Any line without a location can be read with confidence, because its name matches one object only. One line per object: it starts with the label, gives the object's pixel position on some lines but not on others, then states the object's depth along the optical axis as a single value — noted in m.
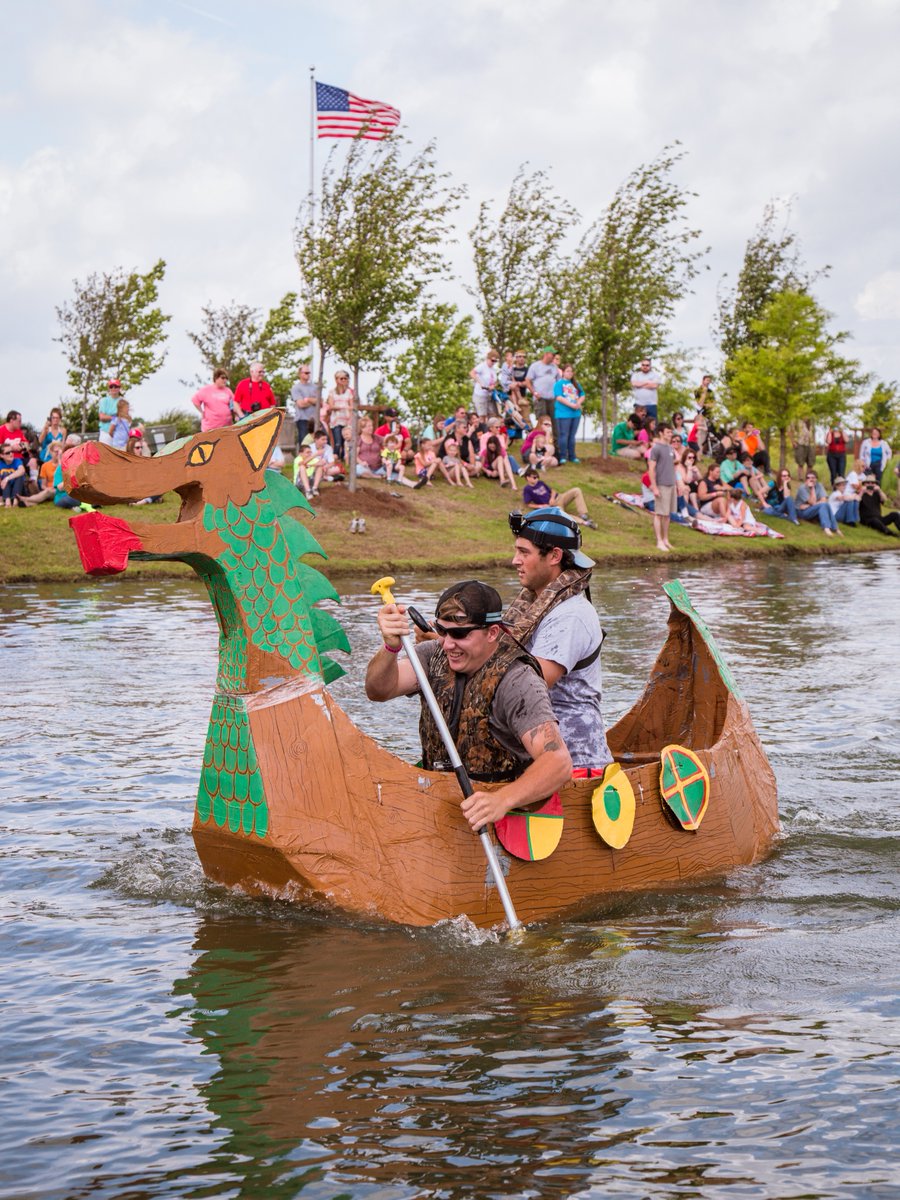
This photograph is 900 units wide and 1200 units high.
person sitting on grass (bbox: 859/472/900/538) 35.81
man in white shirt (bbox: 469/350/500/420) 29.50
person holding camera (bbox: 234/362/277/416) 23.02
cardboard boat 5.70
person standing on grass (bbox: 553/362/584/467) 30.12
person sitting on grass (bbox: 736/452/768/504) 33.69
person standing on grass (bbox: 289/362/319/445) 27.22
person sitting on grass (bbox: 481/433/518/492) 29.98
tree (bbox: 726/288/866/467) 38.69
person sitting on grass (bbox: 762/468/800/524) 33.62
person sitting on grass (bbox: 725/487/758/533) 31.12
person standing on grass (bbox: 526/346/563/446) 30.41
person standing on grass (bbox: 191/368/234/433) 22.27
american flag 27.39
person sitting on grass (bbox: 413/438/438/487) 28.98
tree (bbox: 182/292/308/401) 41.94
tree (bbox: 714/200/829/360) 42.62
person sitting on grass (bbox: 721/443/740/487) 33.03
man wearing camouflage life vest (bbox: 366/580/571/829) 5.76
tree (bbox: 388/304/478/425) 48.91
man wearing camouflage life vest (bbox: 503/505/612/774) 6.48
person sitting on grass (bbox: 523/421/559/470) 28.71
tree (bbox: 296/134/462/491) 26.80
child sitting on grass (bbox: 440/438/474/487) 29.58
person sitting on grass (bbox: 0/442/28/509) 23.52
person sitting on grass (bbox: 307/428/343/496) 26.02
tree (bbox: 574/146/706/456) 35.69
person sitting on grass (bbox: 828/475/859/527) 35.00
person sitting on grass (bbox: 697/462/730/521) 31.38
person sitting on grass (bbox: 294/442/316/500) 25.88
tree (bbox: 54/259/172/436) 33.47
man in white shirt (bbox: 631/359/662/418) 31.88
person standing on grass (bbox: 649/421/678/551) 27.62
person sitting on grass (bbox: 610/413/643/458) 35.50
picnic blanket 30.67
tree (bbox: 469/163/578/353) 33.84
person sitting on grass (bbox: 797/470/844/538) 33.91
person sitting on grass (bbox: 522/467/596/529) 26.62
